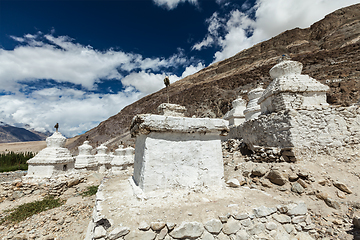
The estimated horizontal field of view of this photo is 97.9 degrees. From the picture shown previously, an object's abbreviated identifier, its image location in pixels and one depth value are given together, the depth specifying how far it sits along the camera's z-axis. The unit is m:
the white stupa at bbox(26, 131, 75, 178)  6.05
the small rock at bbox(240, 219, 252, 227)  1.97
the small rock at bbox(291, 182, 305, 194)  3.35
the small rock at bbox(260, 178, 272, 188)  3.68
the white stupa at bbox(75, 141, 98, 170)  9.11
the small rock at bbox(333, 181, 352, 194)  3.25
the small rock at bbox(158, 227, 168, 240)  1.70
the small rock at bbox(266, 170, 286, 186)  3.61
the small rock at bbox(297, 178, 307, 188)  3.44
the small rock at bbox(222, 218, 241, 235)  1.89
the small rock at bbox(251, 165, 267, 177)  4.04
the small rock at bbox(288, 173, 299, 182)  3.61
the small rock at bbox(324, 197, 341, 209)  2.92
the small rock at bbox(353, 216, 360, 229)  2.30
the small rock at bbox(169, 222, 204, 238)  1.72
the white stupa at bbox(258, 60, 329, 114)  4.80
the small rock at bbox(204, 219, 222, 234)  1.82
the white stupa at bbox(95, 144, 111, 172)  10.46
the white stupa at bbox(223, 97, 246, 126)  9.66
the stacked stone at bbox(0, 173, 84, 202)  5.24
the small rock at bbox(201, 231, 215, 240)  1.78
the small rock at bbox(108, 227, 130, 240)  1.57
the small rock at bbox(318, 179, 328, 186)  3.45
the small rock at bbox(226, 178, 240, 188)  3.00
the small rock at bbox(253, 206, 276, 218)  2.07
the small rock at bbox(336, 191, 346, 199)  3.15
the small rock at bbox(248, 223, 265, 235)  1.97
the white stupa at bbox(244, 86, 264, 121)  8.26
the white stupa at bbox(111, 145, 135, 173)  9.47
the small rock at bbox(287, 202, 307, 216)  2.19
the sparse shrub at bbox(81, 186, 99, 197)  6.00
